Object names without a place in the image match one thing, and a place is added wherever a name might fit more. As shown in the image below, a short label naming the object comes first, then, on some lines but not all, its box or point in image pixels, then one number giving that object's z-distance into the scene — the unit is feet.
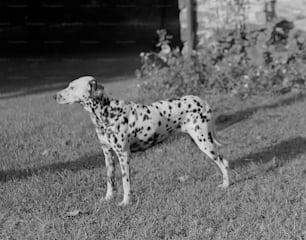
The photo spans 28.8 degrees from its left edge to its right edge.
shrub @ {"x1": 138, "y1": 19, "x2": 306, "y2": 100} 33.81
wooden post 37.50
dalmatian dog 16.99
